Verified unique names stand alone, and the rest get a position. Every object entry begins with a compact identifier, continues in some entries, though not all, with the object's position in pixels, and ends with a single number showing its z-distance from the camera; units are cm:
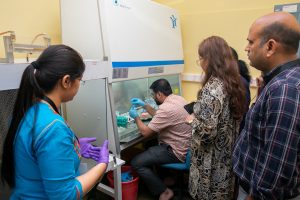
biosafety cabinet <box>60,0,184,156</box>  173
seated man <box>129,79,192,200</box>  193
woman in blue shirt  73
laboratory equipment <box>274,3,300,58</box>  209
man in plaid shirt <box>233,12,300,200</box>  79
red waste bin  196
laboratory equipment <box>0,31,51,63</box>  105
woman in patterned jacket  148
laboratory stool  186
